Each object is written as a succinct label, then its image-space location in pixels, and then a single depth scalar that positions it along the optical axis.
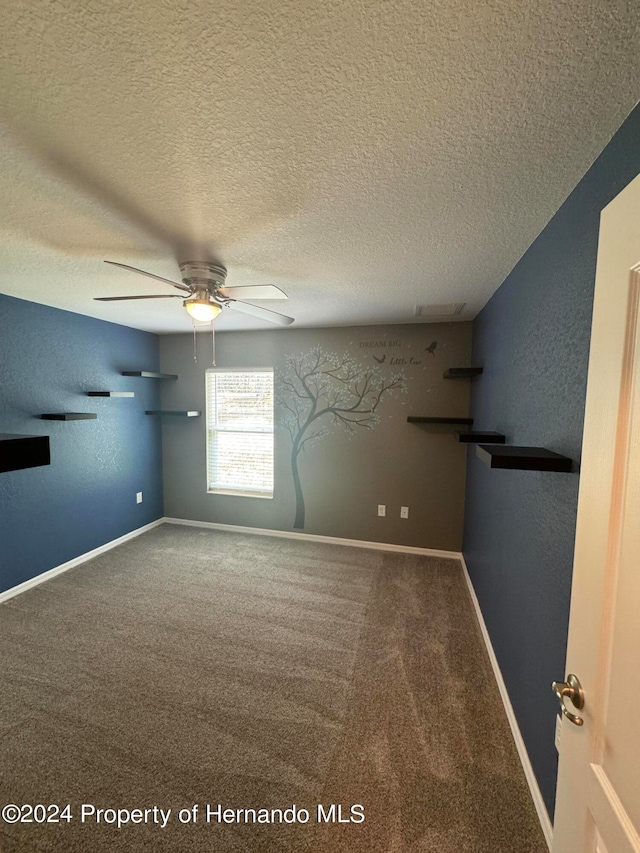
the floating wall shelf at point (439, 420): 3.15
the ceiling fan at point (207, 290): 1.87
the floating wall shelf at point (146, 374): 3.64
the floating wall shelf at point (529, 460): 1.15
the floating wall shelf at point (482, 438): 1.97
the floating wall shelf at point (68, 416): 2.90
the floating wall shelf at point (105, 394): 3.30
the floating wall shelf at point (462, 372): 2.89
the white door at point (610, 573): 0.60
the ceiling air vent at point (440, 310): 2.77
